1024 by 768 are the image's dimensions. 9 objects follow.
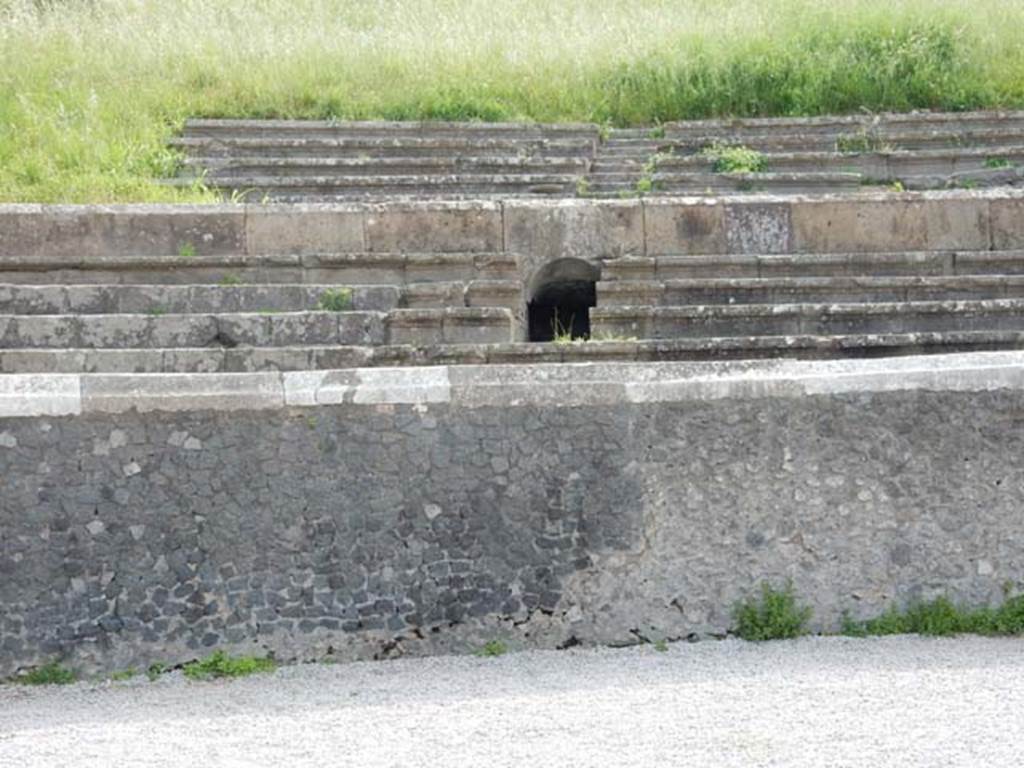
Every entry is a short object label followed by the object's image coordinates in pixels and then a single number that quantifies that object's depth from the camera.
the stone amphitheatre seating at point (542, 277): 17.02
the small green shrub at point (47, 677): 13.47
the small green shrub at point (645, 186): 24.22
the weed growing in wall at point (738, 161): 25.22
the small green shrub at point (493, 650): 13.77
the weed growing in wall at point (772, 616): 13.78
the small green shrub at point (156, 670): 13.54
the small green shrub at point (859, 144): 26.55
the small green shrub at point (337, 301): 17.98
